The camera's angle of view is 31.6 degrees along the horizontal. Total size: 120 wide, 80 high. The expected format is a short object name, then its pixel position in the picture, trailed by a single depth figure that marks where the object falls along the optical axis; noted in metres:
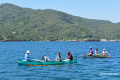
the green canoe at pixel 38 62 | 41.74
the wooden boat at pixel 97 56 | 56.94
